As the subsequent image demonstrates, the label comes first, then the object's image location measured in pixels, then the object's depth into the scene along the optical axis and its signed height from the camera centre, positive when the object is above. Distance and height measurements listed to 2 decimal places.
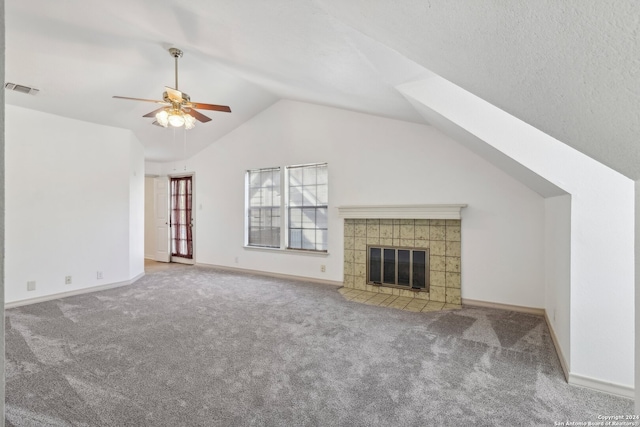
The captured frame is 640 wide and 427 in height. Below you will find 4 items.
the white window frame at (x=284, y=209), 5.48 +0.03
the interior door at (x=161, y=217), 7.22 -0.16
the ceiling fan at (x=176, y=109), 2.97 +1.04
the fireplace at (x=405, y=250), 4.01 -0.55
